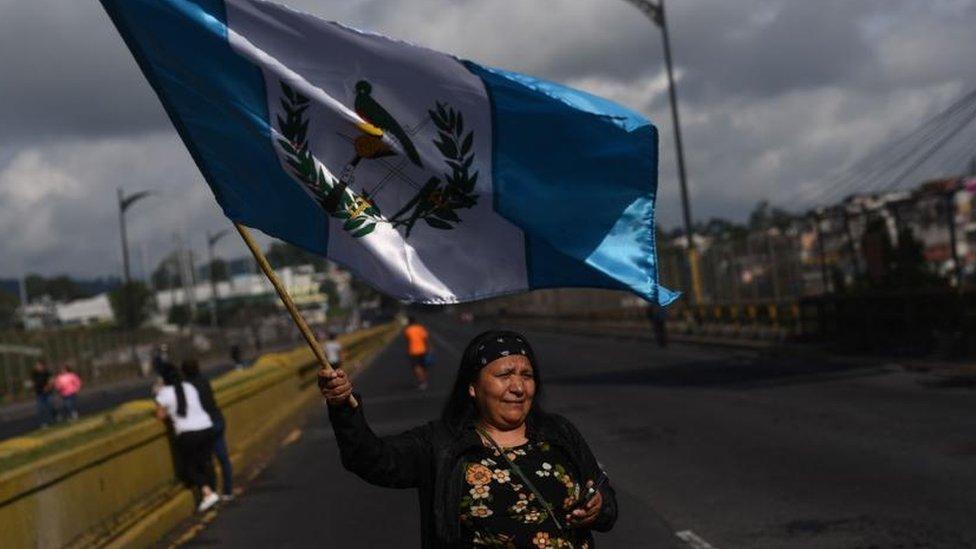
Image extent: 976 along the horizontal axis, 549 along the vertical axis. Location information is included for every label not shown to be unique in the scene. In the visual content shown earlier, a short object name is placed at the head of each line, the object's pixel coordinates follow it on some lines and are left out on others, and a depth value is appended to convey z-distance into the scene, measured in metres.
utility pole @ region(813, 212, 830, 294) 31.42
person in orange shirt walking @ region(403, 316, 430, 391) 27.20
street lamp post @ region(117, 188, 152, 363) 45.59
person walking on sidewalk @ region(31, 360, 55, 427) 29.45
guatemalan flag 5.10
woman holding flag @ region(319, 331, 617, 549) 4.05
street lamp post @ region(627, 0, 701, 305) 41.81
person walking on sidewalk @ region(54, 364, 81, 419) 29.83
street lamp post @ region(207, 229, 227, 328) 64.96
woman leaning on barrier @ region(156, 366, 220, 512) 12.42
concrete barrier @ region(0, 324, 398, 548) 8.23
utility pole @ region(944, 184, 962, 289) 22.77
